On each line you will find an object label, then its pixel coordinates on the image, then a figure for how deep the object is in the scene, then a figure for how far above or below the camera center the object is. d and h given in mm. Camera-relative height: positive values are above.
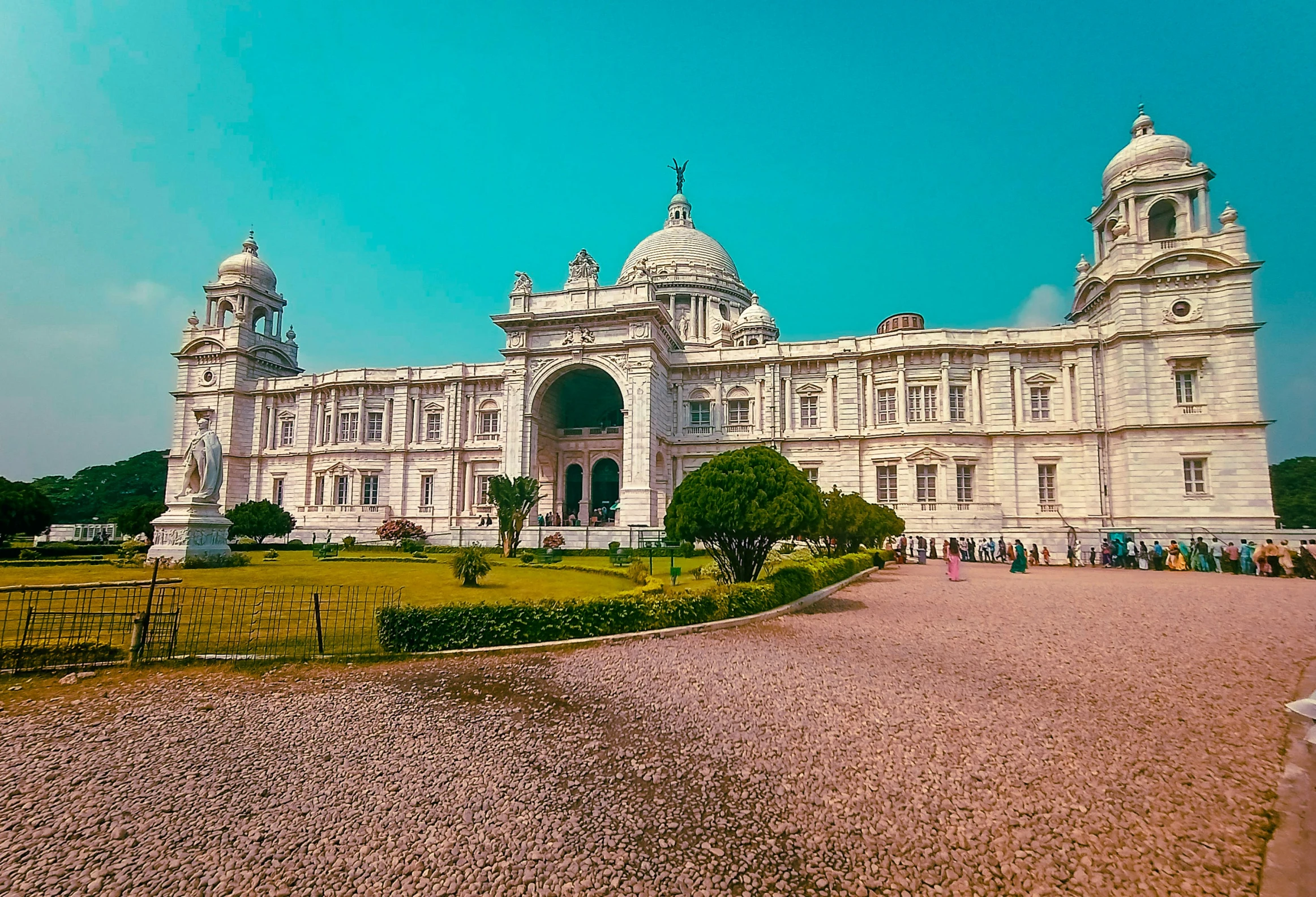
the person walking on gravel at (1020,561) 23766 -1752
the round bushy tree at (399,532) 34719 -1176
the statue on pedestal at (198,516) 20609 -230
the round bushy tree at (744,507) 14164 +156
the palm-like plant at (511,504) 28250 +367
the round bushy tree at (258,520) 31078 -543
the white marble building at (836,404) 30672 +6860
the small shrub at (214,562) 20172 -1805
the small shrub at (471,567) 16516 -1502
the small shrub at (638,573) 18031 -1826
